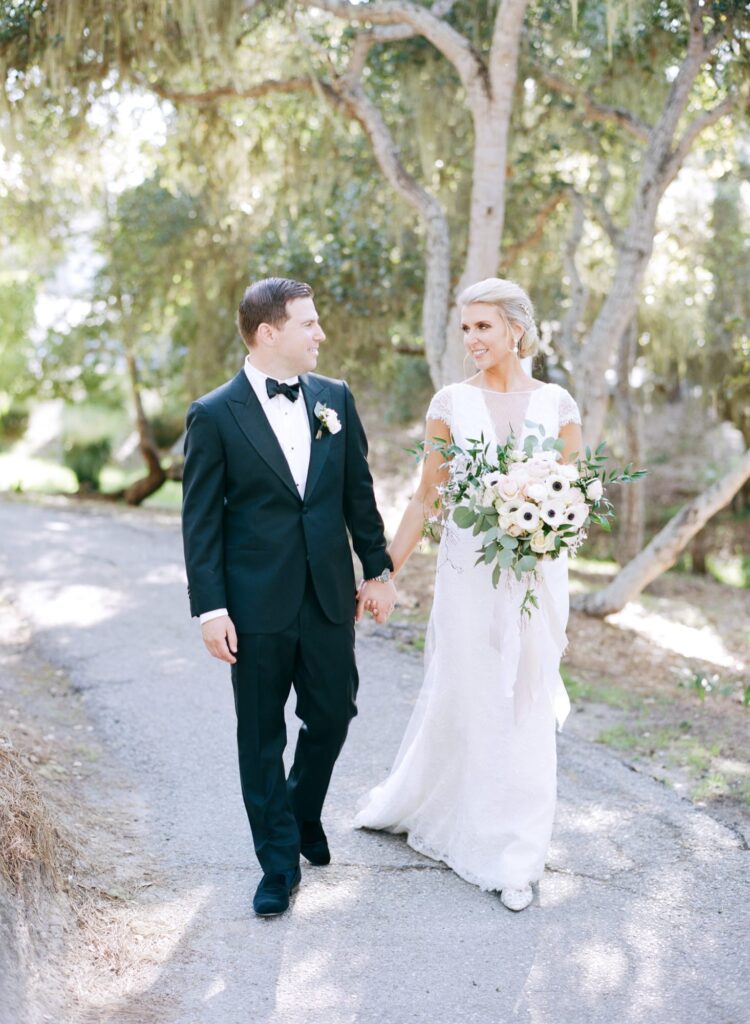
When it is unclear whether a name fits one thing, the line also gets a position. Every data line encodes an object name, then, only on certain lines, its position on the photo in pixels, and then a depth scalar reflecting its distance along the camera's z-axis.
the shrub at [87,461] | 18.66
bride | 3.82
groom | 3.44
